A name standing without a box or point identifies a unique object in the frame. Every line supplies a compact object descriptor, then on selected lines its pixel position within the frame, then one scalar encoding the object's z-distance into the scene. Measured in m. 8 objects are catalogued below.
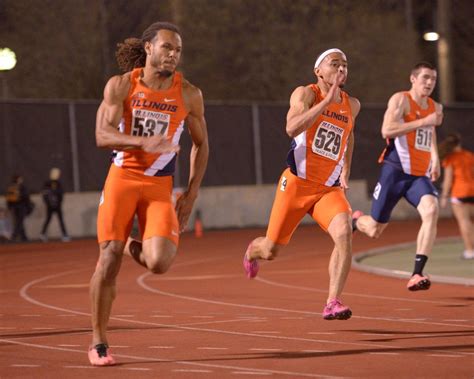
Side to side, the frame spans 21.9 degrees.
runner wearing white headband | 10.66
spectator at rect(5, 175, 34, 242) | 30.38
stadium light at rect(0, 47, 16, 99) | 28.83
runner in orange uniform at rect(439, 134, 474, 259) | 18.73
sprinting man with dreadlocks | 8.93
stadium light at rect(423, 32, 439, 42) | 38.34
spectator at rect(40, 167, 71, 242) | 30.62
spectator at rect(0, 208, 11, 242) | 30.78
